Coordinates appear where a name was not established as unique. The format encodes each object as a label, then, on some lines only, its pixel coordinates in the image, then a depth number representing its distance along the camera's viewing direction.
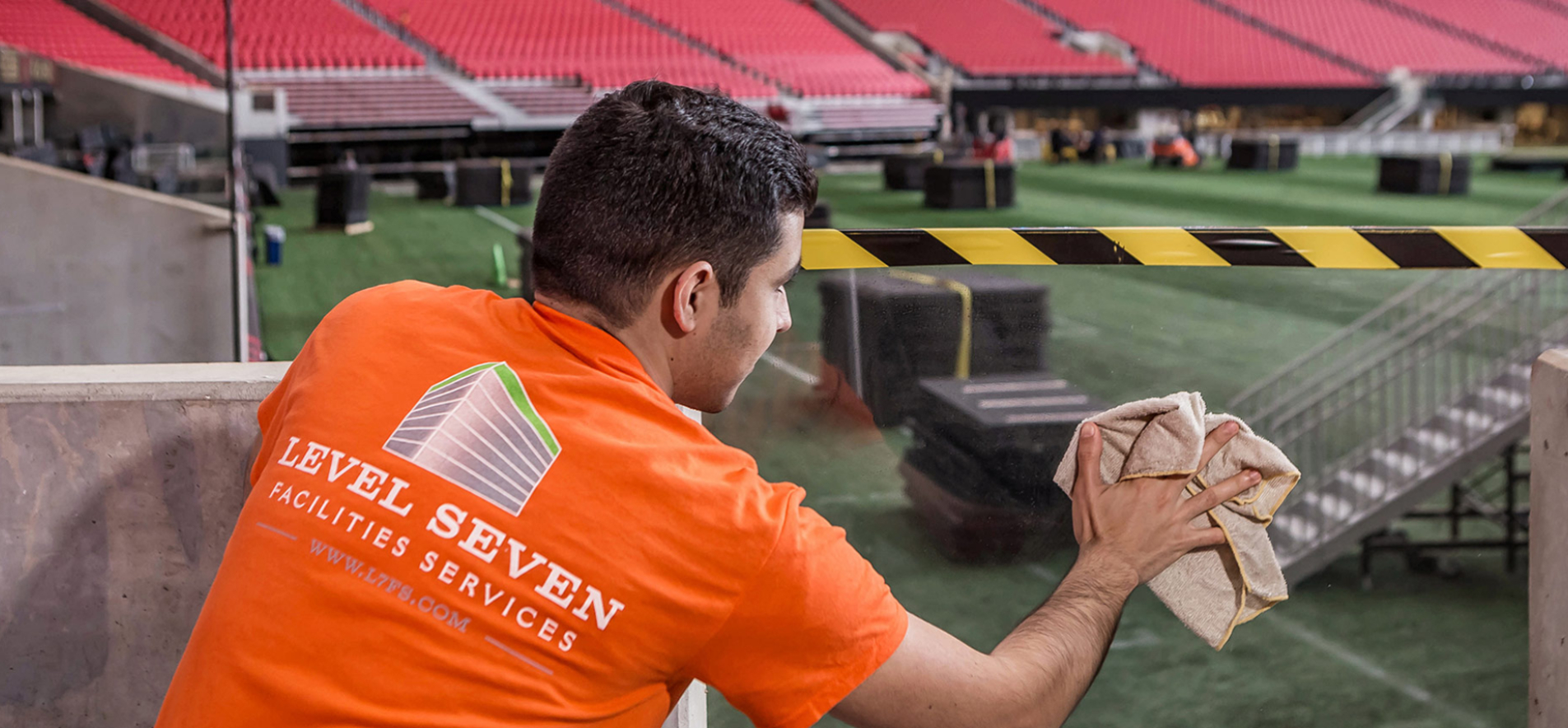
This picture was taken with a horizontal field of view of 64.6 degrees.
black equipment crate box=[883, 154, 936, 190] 21.45
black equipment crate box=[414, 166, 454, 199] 20.17
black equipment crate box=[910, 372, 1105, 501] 2.21
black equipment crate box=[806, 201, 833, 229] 12.89
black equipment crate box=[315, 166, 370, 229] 15.89
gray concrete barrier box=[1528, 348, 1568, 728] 2.02
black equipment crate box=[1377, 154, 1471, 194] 20.12
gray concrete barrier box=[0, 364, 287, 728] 2.08
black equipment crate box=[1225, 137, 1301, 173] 25.53
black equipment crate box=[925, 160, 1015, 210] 18.06
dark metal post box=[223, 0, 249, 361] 5.99
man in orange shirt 1.27
